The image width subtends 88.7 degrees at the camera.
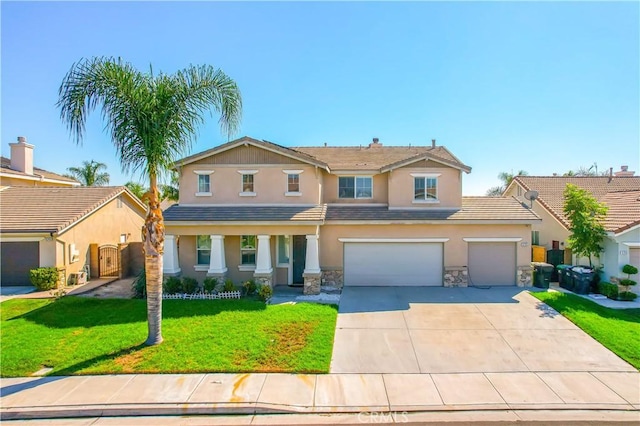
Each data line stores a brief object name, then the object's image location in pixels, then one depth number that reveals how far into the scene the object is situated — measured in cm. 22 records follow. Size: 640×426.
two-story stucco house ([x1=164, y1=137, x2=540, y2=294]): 1459
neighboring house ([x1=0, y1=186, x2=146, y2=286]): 1540
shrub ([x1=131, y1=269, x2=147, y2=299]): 1341
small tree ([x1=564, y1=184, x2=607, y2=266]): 1416
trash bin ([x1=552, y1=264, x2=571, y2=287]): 1504
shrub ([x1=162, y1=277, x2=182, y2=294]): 1358
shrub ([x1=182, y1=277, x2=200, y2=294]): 1359
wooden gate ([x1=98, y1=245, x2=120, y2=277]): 1783
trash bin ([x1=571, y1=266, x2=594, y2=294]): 1385
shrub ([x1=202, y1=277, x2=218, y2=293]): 1343
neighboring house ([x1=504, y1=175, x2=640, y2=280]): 1362
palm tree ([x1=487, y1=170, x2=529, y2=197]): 3884
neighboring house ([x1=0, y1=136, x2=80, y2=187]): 2110
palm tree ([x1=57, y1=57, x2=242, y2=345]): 821
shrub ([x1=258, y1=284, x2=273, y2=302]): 1276
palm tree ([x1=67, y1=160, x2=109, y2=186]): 3200
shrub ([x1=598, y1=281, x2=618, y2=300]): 1314
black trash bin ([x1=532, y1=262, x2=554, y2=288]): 1448
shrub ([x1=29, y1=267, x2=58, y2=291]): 1472
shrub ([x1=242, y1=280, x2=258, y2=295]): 1341
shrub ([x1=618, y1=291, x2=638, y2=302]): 1290
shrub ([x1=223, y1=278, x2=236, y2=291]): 1342
